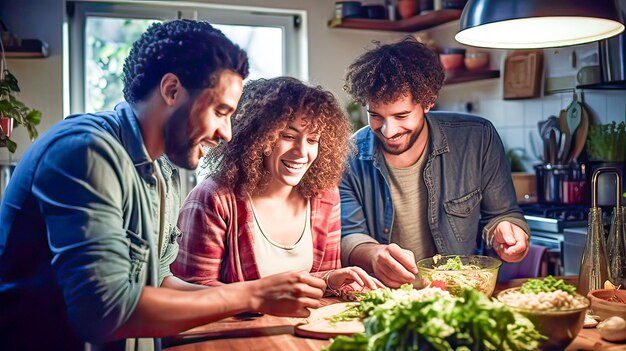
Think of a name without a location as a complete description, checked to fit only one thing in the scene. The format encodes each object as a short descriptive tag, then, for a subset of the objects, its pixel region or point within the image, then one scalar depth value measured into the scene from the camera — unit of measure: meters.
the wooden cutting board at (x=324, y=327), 1.36
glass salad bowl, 1.55
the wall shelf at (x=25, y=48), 3.51
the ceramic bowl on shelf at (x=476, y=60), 4.02
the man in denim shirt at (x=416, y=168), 2.04
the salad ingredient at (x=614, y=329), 1.29
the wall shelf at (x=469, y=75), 3.99
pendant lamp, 1.49
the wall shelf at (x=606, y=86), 3.14
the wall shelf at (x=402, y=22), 4.13
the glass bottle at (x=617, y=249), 1.59
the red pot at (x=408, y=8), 4.32
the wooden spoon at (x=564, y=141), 3.46
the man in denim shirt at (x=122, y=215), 1.04
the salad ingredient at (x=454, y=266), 1.61
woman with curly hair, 1.75
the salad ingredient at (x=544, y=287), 1.28
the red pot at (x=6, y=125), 2.75
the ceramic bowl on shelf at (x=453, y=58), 4.11
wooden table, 1.30
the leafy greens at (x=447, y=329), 1.00
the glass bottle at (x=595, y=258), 1.59
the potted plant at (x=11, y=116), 2.67
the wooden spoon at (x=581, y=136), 3.41
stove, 3.02
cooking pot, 3.34
